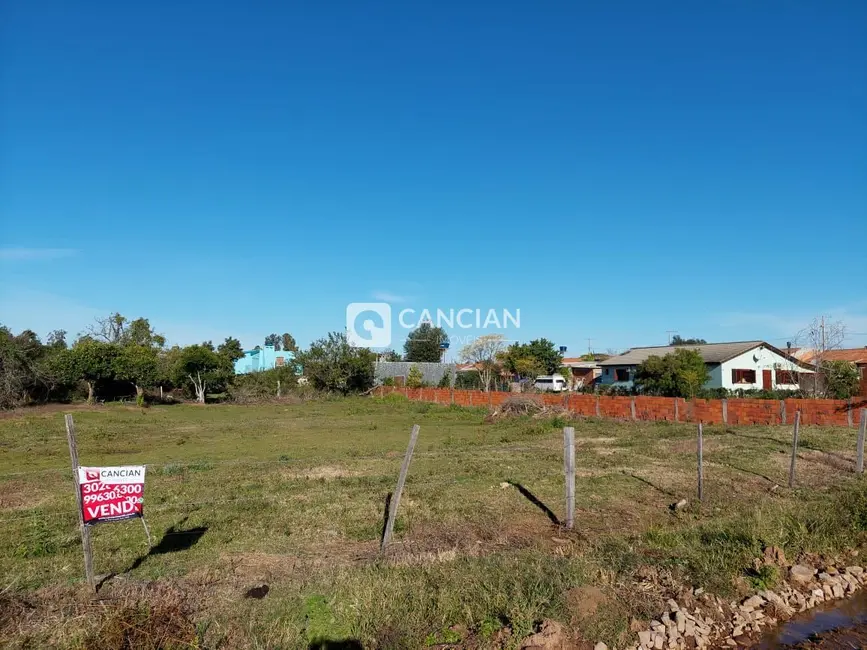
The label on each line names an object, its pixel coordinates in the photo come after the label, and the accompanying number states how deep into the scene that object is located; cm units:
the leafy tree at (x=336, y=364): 5375
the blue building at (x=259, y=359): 9044
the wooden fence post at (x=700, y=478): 1048
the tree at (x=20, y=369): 3839
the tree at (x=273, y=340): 12623
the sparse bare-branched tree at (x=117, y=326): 6494
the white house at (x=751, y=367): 4712
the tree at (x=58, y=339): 5496
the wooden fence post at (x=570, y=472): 881
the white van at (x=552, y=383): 6333
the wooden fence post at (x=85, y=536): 586
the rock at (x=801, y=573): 688
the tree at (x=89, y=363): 4234
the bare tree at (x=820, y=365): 3800
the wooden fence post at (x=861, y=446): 1324
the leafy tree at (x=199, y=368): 4938
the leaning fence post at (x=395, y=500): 773
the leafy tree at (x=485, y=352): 6794
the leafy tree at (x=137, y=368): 4522
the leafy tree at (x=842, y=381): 3538
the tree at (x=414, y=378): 5781
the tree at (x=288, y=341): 11179
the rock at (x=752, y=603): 616
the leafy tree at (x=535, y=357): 6500
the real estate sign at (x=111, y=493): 613
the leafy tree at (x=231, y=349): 5731
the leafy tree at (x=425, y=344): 8231
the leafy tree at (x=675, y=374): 4016
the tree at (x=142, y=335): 6662
